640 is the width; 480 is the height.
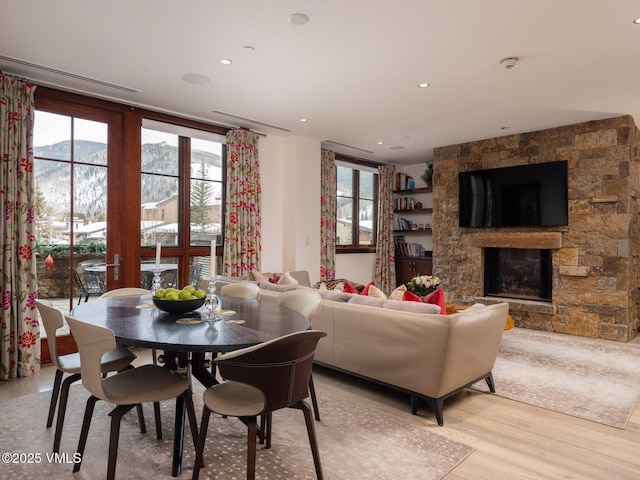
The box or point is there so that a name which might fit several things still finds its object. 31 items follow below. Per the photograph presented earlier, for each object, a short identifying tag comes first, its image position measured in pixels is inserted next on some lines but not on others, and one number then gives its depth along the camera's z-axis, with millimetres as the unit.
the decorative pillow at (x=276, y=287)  3890
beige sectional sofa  2695
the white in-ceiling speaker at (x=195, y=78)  3785
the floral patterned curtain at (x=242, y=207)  5297
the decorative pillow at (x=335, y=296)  3410
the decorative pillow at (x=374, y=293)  3412
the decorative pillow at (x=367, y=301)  3109
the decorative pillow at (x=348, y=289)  3816
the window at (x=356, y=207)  7305
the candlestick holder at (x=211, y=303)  2211
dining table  1831
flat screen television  5457
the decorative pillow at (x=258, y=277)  4637
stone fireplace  4996
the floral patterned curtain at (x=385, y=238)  7641
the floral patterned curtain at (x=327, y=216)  6605
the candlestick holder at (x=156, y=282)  2792
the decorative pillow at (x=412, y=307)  2846
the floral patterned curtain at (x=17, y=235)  3615
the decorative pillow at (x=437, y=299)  3178
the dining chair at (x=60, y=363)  2264
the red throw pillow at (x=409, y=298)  3189
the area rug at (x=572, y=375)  3035
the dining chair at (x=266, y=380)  1711
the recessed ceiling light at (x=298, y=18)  2762
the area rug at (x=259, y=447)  2107
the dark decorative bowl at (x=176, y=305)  2354
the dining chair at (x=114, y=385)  1821
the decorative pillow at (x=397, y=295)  3311
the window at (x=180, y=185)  4848
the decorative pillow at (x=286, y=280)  4246
